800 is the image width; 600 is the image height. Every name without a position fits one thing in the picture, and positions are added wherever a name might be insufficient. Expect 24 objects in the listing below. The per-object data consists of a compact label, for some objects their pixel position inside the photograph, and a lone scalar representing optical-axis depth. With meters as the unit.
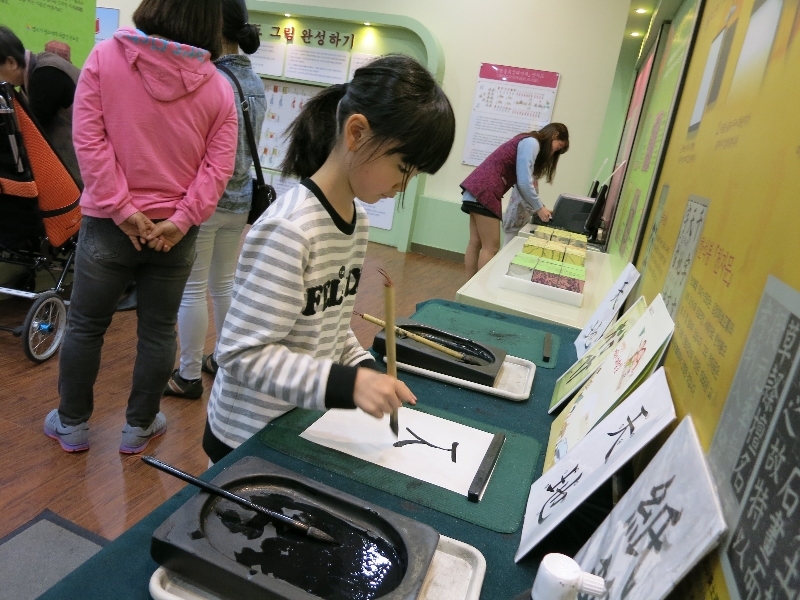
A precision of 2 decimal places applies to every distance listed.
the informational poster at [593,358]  0.98
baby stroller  1.98
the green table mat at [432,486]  0.68
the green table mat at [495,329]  1.28
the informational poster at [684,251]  0.89
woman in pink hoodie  1.30
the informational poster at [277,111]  5.38
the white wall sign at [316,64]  5.14
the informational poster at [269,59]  5.30
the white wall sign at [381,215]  5.21
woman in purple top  3.19
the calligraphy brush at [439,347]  1.09
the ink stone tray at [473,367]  1.03
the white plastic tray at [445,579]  0.49
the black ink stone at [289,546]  0.49
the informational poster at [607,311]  1.27
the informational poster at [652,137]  1.56
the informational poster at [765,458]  0.38
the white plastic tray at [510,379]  1.02
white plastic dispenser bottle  0.42
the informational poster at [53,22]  2.49
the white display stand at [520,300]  1.57
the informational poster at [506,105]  4.66
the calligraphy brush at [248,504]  0.55
